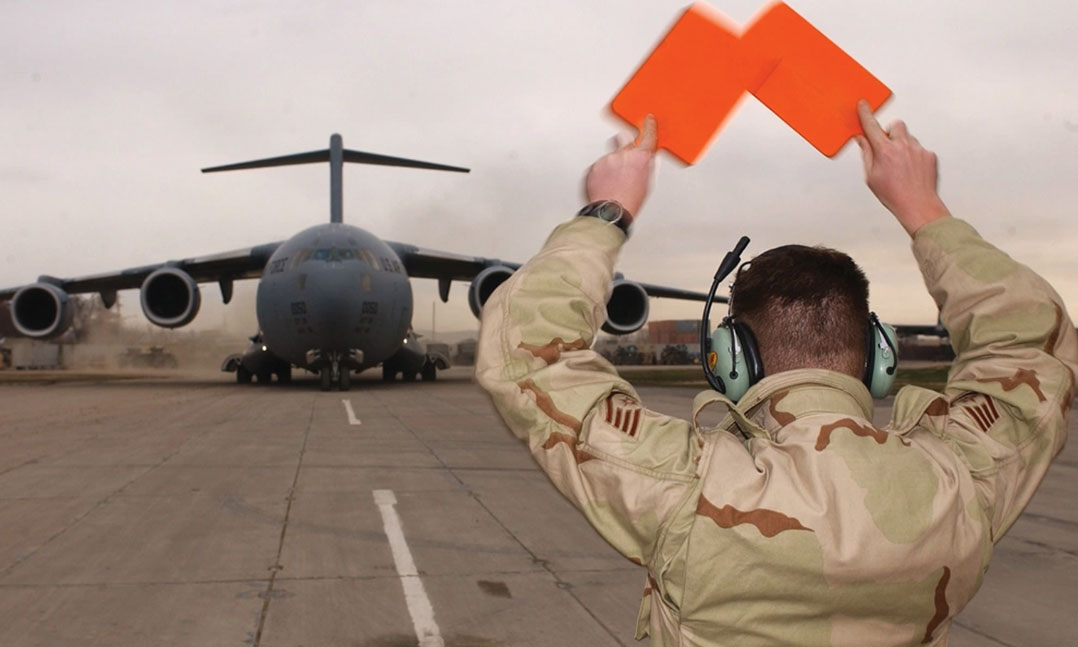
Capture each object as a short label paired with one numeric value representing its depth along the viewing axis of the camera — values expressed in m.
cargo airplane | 21.36
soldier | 1.48
